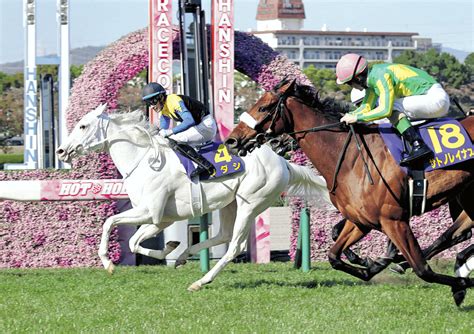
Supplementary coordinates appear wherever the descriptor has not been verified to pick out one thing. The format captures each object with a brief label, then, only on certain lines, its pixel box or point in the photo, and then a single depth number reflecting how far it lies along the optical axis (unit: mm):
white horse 18703
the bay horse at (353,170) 14375
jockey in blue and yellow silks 18469
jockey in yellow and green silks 14422
